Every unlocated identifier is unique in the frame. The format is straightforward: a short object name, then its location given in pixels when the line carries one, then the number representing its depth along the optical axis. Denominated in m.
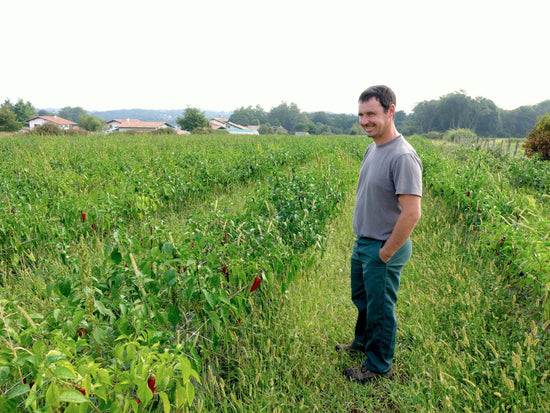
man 2.21
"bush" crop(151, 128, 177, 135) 33.75
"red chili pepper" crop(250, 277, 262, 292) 2.52
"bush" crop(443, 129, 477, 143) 47.09
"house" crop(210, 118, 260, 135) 107.47
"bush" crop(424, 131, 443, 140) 60.14
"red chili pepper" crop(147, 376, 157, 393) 1.46
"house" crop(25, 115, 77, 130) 84.44
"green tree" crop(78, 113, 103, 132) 85.77
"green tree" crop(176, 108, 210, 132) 68.56
